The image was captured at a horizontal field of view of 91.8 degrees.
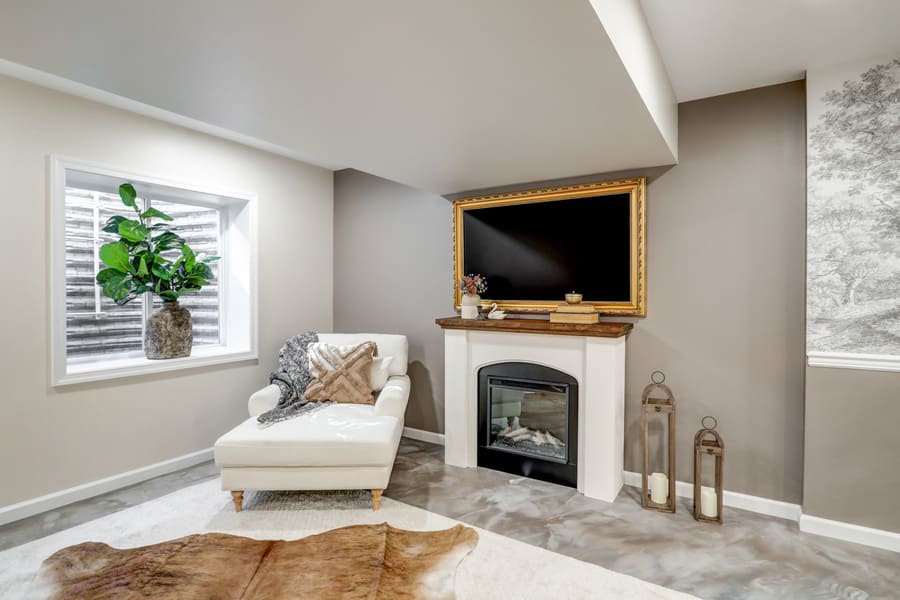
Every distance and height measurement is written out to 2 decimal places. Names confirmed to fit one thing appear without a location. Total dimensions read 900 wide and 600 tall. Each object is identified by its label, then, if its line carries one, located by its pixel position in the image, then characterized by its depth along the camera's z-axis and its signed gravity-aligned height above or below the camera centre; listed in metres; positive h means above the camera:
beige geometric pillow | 3.21 -0.56
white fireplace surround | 2.75 -0.60
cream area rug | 1.92 -1.27
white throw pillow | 3.41 -0.59
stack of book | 2.90 -0.10
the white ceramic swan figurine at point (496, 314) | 3.35 -0.12
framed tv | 2.91 +0.40
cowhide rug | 1.90 -1.27
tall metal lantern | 2.62 -1.05
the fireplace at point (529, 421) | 2.96 -0.88
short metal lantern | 2.49 -1.09
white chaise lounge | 2.52 -0.93
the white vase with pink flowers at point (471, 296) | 3.34 +0.02
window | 2.72 +0.12
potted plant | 2.92 +0.18
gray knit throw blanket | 2.90 -0.61
